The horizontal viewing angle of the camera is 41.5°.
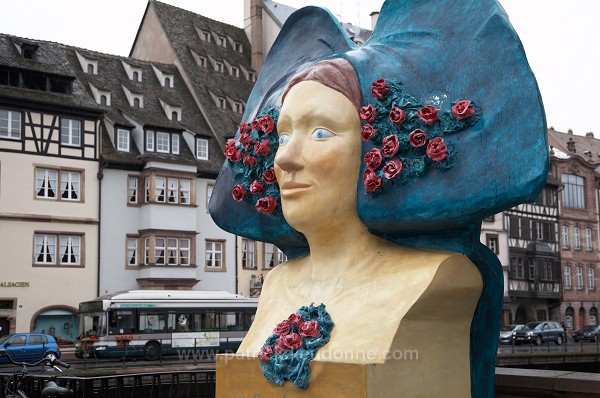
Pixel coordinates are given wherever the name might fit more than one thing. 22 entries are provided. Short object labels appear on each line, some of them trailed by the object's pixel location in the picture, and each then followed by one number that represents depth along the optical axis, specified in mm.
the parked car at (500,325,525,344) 33500
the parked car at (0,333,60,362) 22875
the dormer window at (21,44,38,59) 32094
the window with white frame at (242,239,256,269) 37944
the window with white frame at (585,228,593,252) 49562
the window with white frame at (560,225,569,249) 47969
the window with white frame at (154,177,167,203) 33719
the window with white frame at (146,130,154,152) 34219
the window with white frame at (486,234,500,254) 43469
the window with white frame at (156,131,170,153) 34656
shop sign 29250
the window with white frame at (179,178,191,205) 34688
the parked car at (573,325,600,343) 35728
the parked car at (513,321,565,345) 32969
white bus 25156
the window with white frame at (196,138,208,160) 36500
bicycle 7293
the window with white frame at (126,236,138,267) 33281
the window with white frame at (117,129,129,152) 33781
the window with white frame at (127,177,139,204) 33656
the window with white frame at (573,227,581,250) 48750
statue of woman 5152
